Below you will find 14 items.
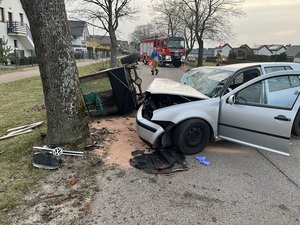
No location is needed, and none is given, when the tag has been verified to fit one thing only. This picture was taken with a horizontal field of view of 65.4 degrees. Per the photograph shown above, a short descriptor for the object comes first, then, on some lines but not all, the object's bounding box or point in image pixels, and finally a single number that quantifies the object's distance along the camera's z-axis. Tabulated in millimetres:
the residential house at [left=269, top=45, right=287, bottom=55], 80450
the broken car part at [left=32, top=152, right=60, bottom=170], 3656
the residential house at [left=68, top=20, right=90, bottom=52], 60681
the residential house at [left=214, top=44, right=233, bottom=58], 89362
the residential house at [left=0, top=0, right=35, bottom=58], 29375
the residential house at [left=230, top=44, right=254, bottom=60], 47769
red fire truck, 25094
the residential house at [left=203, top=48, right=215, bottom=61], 109219
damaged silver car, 3607
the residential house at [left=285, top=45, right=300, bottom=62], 66562
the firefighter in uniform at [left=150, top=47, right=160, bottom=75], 17469
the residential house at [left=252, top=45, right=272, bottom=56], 80300
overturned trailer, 5883
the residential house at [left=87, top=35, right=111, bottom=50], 81000
